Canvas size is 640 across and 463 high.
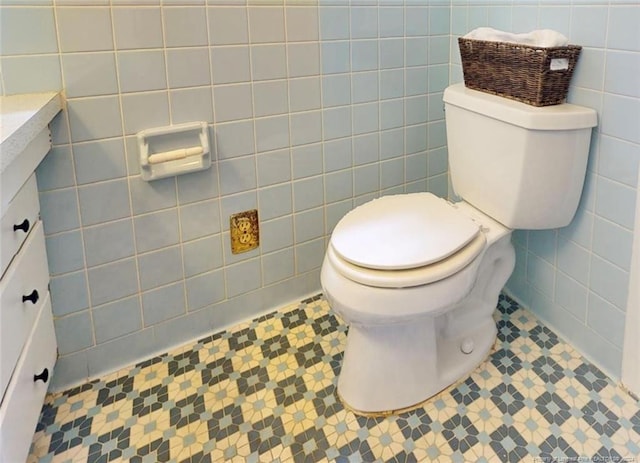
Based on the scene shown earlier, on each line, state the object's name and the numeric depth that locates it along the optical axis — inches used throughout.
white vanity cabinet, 39.0
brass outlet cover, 66.2
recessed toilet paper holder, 56.9
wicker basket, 53.2
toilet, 49.2
